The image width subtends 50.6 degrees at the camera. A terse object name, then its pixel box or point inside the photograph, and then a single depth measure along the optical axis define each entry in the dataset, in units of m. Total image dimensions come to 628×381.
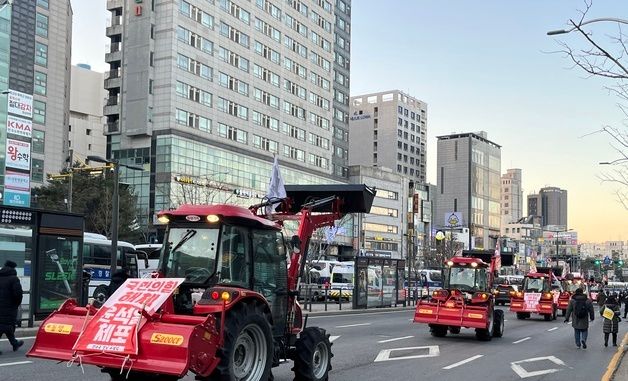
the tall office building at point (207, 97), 67.12
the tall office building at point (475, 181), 166.75
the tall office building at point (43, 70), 74.31
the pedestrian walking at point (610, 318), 19.67
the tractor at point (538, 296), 33.88
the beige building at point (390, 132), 151.38
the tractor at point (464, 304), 19.88
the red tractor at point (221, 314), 7.29
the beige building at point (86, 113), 102.56
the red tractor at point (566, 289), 36.94
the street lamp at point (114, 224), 25.63
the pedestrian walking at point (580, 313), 19.06
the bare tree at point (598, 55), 8.32
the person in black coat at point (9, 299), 13.23
